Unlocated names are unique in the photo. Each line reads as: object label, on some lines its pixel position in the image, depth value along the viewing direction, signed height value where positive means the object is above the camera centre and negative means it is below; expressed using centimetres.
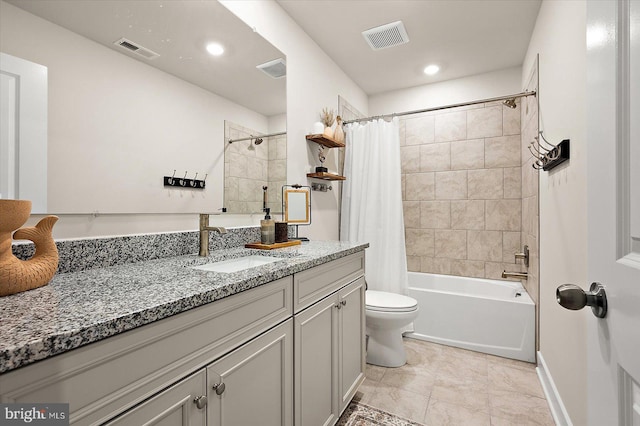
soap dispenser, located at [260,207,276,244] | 174 -10
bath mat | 164 -112
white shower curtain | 264 +9
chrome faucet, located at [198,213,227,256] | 144 -9
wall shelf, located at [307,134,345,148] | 234 +58
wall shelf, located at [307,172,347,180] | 240 +30
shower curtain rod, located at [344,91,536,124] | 229 +87
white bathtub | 236 -88
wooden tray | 166 -18
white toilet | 217 -82
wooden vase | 76 -11
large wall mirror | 102 +50
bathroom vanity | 54 -31
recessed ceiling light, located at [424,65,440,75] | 297 +141
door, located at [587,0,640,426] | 49 +1
